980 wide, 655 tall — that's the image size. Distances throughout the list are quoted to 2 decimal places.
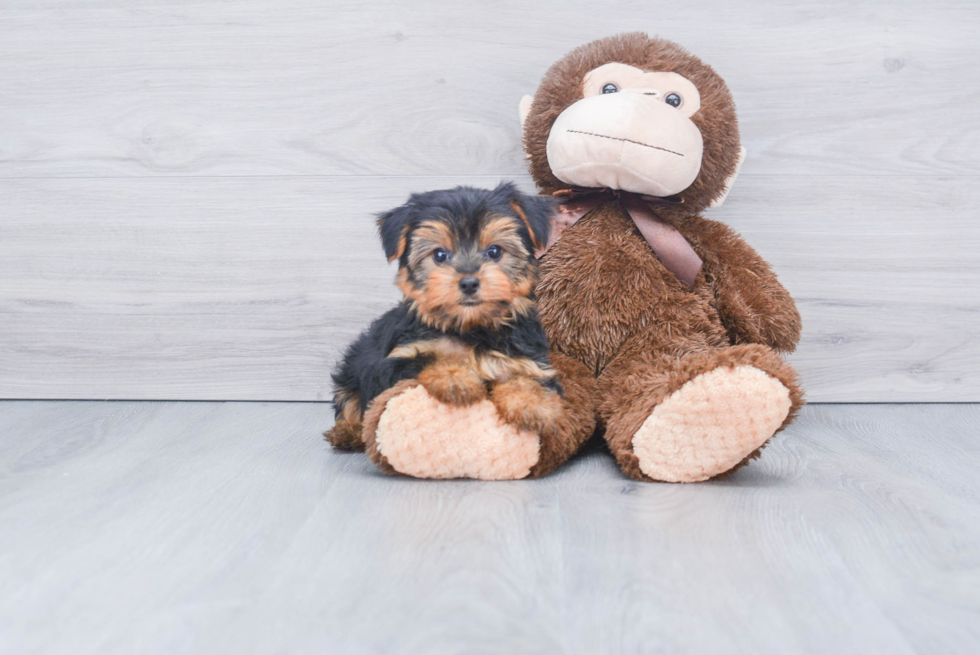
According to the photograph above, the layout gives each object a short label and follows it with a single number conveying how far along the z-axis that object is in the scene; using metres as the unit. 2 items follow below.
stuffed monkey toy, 0.83
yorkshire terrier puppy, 0.80
